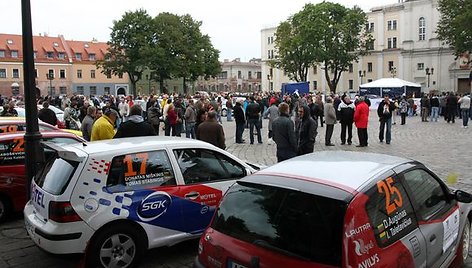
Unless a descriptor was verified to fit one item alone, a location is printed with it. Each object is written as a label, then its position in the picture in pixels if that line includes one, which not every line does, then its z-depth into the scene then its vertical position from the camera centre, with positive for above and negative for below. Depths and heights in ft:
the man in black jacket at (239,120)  56.39 -2.37
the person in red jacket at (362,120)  51.13 -2.40
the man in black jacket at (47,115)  49.34 -1.11
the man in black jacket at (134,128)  27.75 -1.55
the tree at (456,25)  172.04 +29.40
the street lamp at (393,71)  250.21 +15.98
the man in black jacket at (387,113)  53.51 -1.72
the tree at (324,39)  228.22 +31.75
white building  249.75 +26.16
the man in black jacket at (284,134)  30.50 -2.31
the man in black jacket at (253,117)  56.65 -2.01
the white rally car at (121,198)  16.15 -3.63
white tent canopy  138.41 +4.69
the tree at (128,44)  223.51 +30.23
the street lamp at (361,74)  265.95 +15.57
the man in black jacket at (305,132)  34.01 -2.44
